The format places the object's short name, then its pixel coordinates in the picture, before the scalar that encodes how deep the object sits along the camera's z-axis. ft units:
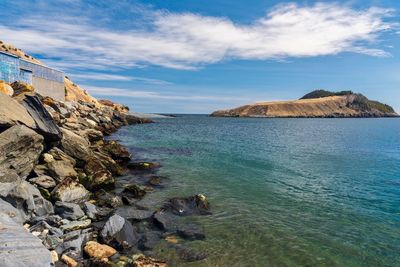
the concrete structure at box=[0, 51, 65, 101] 174.33
